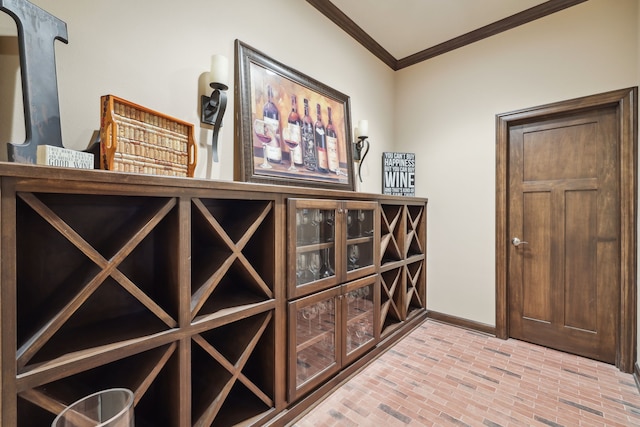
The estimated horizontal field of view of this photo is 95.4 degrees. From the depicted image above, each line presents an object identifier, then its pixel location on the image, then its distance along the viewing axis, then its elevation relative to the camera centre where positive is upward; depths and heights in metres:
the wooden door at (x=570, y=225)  2.23 -0.16
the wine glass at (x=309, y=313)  1.73 -0.63
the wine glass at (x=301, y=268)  1.69 -0.35
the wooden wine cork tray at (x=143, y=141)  1.17 +0.31
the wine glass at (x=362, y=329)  2.18 -0.92
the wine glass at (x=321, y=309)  1.83 -0.64
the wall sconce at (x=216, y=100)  1.62 +0.64
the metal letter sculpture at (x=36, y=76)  1.04 +0.50
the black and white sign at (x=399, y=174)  3.23 +0.39
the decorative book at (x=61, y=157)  1.00 +0.19
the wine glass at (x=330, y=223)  1.88 -0.09
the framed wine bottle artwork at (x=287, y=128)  1.87 +0.61
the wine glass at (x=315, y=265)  1.81 -0.35
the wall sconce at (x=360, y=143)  2.78 +0.65
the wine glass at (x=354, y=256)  2.12 -0.36
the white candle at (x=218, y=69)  1.62 +0.78
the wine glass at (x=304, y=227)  1.71 -0.11
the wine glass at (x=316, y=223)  1.80 -0.09
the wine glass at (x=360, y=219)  2.15 -0.08
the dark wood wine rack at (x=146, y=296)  0.88 -0.35
